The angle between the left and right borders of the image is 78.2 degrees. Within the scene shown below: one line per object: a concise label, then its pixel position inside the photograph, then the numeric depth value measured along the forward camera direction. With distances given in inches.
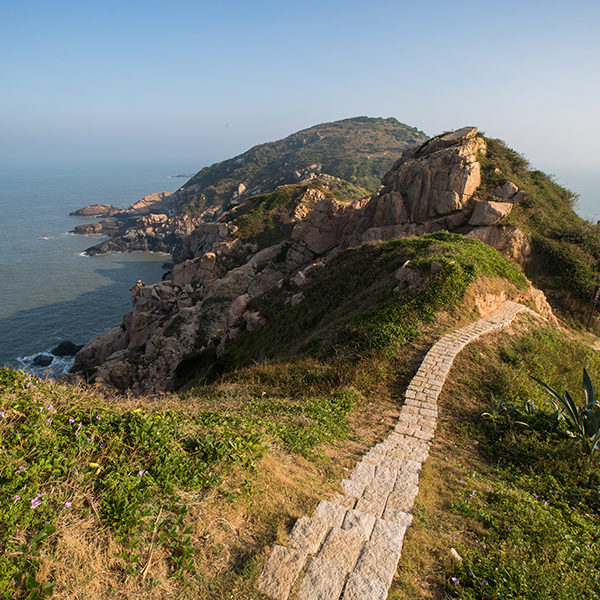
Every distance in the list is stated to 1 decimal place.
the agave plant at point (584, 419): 260.8
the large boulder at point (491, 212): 1027.3
